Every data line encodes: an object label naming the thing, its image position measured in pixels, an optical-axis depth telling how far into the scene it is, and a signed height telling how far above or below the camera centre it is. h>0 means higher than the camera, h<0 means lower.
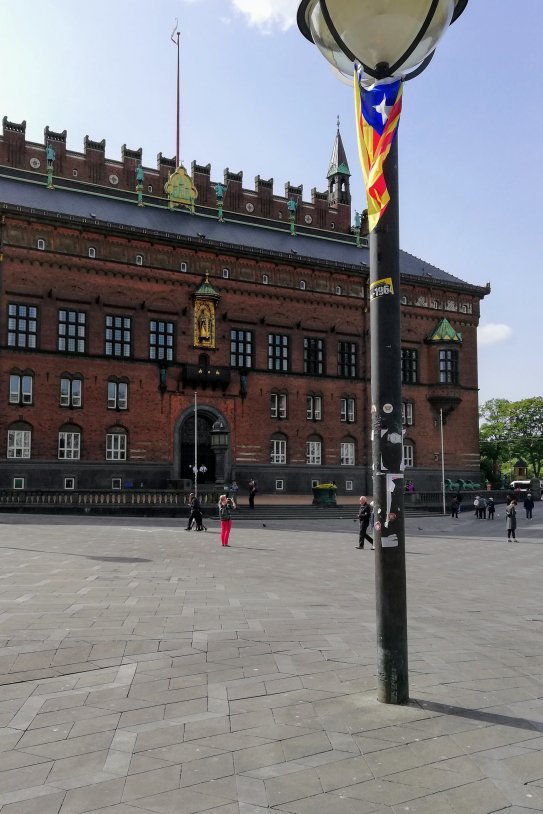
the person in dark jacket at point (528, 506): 42.30 -2.61
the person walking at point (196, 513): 27.39 -1.97
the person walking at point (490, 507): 41.44 -2.63
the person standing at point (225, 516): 21.94 -1.68
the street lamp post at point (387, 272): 5.71 +1.64
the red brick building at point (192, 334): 41.34 +8.64
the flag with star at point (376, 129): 5.99 +2.86
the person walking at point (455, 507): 42.66 -2.69
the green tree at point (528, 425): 90.31 +4.86
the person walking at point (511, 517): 26.65 -2.07
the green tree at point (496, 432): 91.88 +4.05
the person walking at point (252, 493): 39.00 -1.71
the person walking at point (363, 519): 22.75 -1.84
